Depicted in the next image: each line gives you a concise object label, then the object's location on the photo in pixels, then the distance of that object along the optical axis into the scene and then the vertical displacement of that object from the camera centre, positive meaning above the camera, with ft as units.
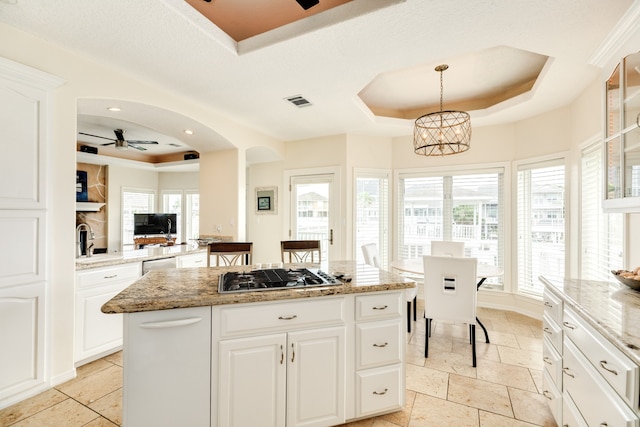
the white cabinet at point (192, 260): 11.28 -1.95
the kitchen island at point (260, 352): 4.70 -2.53
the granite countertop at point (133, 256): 8.47 -1.52
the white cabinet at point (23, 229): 6.59 -0.39
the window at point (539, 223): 11.82 -0.41
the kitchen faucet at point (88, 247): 9.52 -1.16
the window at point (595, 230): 8.42 -0.51
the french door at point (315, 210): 15.61 +0.16
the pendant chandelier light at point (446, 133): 10.08 +3.16
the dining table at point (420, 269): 9.97 -2.06
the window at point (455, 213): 14.01 +0.03
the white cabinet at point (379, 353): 5.88 -2.90
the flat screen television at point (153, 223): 23.40 -0.89
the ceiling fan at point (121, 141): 16.44 +4.17
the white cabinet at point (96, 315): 8.14 -2.95
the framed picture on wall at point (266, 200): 17.61 +0.79
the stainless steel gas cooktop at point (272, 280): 5.54 -1.42
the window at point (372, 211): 15.52 +0.12
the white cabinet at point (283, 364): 5.05 -2.77
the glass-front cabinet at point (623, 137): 5.36 +1.53
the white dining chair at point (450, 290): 8.74 -2.39
